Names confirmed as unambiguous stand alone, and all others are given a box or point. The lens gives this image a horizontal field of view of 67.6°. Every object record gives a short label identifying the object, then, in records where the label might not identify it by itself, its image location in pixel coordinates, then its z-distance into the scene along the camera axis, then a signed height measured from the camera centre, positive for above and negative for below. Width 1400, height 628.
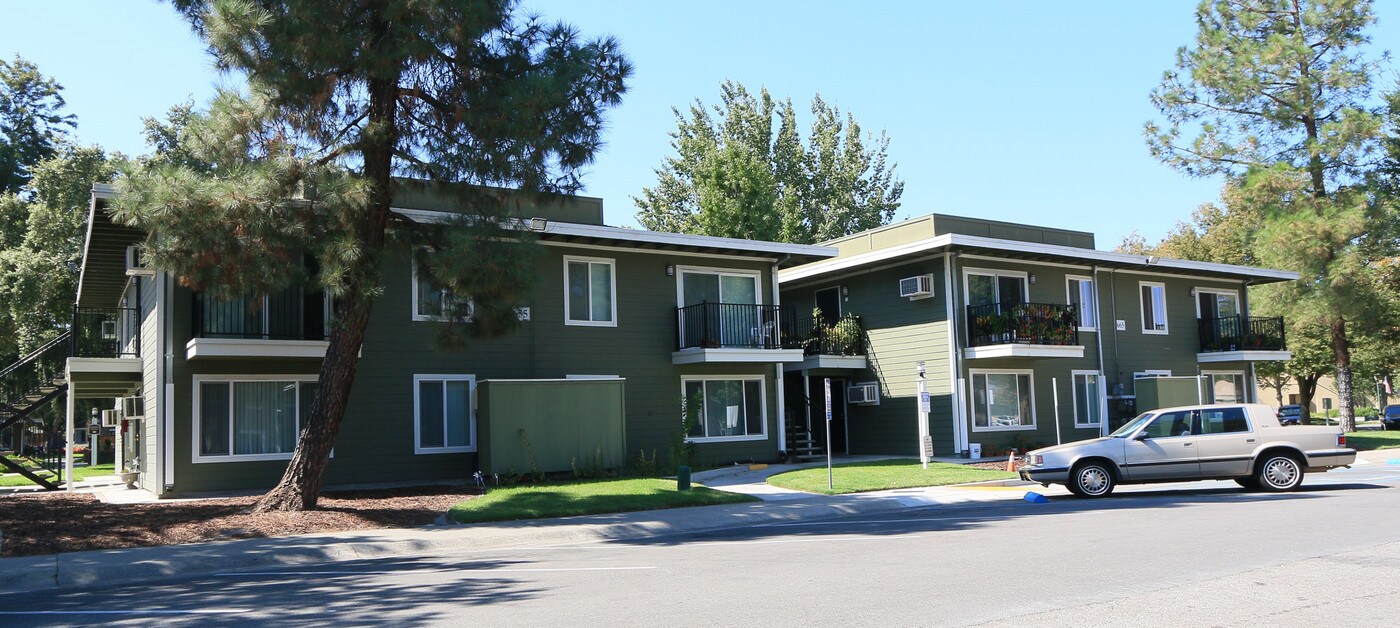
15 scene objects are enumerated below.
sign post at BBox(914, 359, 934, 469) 23.11 -1.10
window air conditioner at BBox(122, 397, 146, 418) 22.50 +0.20
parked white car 17.50 -1.21
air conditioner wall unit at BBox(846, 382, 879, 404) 29.55 -0.04
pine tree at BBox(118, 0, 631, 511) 14.62 +3.97
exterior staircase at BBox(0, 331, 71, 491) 22.70 +0.78
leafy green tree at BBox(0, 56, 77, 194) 43.28 +12.61
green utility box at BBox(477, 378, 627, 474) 21.05 -0.44
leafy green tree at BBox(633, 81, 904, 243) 52.12 +11.41
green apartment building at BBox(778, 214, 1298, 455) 27.47 +1.41
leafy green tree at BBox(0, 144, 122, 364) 35.59 +5.92
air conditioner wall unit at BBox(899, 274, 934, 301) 27.64 +2.74
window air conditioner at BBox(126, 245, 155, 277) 20.31 +3.09
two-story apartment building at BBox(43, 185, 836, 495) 19.70 +0.93
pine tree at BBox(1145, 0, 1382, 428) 33.56 +8.36
